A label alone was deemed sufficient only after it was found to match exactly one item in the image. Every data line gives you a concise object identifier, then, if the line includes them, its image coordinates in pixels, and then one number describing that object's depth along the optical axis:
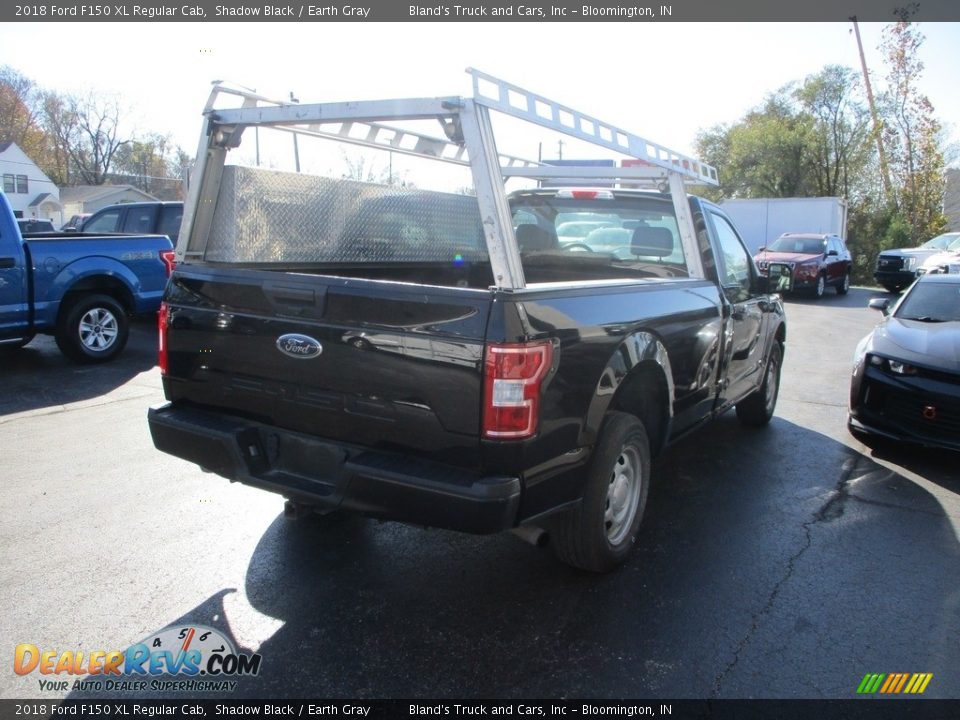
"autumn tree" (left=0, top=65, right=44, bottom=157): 53.94
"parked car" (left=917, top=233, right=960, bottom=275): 16.33
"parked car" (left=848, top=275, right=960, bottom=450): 4.97
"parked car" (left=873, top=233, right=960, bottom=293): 19.02
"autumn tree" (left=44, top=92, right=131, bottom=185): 60.44
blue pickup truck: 7.30
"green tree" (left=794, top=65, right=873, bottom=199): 34.25
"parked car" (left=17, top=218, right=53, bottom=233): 18.57
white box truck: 23.66
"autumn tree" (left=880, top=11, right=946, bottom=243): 29.17
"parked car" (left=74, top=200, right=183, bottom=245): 11.88
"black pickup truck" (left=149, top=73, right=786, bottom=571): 2.61
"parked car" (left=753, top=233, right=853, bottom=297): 18.45
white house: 50.12
